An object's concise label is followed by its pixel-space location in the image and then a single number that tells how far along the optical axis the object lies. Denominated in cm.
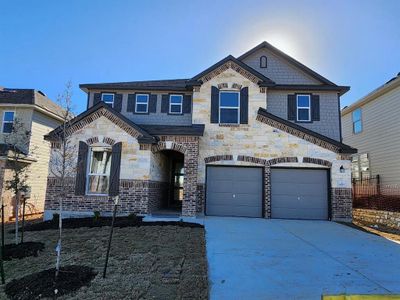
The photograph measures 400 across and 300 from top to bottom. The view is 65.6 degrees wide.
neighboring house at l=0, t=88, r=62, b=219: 1714
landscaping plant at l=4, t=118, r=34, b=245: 792
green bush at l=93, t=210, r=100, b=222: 1192
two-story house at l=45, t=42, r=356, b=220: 1307
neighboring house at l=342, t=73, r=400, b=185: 1563
